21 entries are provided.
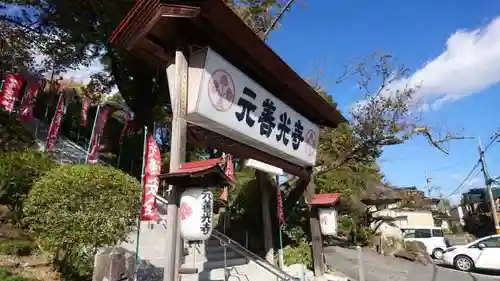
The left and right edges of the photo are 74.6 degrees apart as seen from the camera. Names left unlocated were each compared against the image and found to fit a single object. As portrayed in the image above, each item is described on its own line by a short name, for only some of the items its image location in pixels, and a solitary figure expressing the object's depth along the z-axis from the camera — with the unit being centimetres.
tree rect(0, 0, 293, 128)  1547
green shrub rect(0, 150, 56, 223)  863
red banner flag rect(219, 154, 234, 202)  1166
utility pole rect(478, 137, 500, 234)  2056
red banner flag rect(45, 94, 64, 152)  1380
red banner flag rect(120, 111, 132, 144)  1634
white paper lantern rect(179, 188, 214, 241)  488
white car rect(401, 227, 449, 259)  2325
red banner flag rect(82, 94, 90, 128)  1742
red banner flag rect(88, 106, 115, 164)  1387
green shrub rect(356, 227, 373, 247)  1877
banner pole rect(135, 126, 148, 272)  543
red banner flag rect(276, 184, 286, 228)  1078
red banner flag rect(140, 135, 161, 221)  538
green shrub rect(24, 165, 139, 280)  622
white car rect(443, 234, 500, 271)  1561
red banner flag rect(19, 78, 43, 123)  1457
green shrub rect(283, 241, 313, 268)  1116
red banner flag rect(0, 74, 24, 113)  1307
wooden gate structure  514
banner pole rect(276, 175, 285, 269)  1085
